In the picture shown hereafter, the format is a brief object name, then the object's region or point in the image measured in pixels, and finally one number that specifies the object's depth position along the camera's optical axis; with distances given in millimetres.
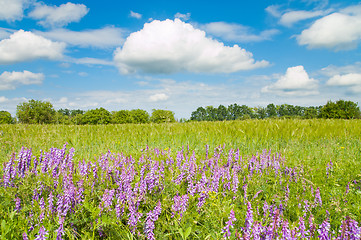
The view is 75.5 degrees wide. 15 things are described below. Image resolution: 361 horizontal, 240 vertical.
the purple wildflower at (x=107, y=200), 2594
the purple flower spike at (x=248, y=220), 2034
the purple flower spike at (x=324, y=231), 1815
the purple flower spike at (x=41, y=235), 1809
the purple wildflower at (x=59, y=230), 2110
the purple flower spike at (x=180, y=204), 2594
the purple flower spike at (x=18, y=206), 2764
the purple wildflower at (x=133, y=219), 2379
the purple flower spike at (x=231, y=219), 1832
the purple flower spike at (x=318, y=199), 3180
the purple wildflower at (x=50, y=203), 2569
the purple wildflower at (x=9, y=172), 3385
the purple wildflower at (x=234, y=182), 3390
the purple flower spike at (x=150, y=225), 2164
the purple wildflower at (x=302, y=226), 1920
